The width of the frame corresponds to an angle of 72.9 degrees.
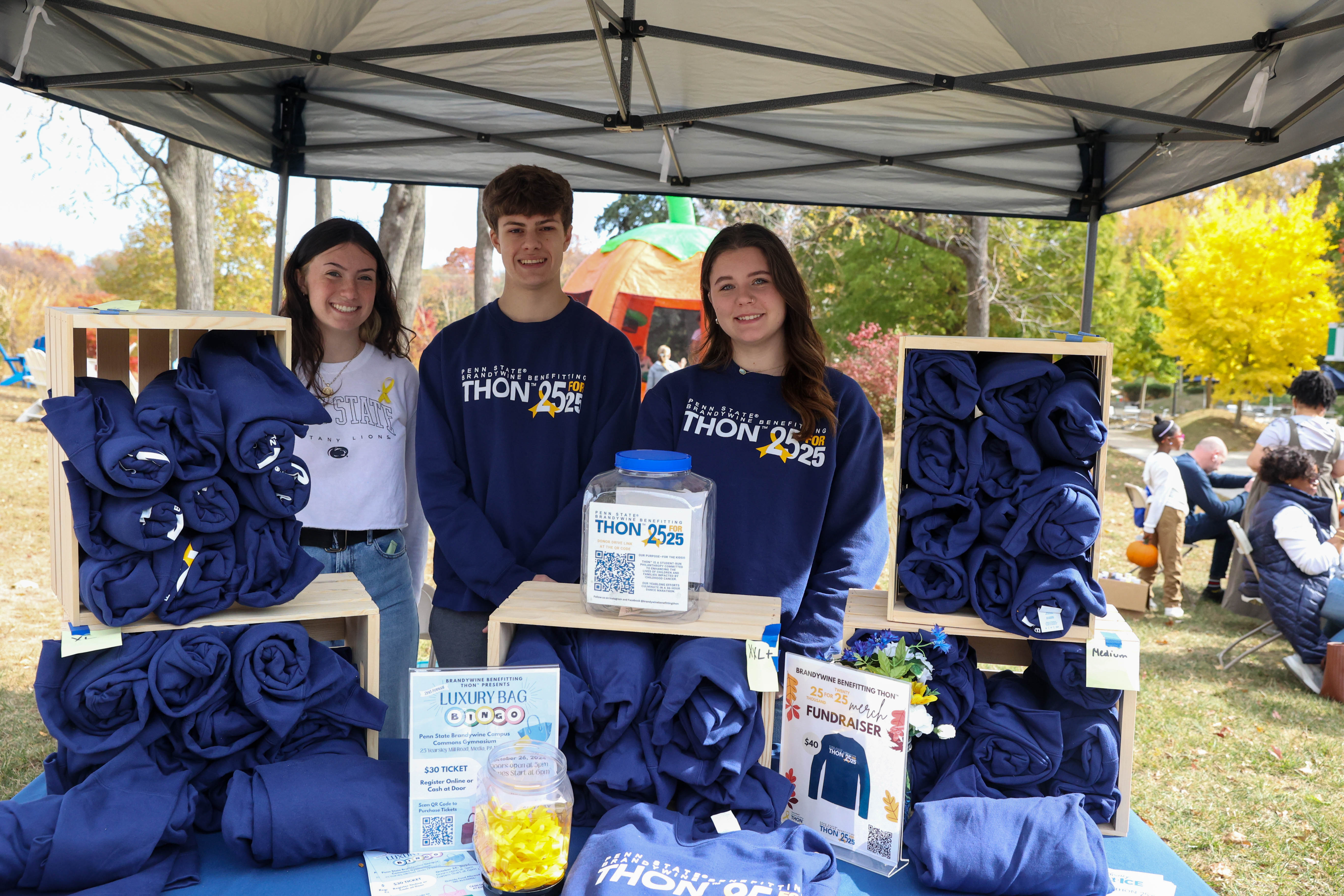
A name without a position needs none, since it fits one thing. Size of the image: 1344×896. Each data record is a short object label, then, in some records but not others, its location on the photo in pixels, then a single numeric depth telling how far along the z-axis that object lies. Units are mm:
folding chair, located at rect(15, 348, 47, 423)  14867
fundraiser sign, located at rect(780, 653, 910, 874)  1603
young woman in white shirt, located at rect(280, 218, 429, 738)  2354
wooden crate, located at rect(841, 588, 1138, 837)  1818
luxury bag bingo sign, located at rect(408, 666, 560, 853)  1542
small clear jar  1363
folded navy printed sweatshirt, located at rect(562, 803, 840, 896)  1362
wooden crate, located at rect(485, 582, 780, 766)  1645
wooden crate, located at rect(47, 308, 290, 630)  1617
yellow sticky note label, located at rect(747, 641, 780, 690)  1595
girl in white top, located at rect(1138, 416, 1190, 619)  6535
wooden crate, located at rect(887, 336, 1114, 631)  1813
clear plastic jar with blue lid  1580
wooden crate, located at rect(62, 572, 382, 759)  1701
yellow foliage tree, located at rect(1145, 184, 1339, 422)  15961
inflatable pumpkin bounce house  12531
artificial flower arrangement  1664
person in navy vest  5164
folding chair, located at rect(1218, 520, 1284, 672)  5406
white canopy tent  2516
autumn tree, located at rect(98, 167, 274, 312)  16969
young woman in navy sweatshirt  2068
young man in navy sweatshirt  2299
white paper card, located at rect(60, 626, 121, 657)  1556
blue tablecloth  1478
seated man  6895
